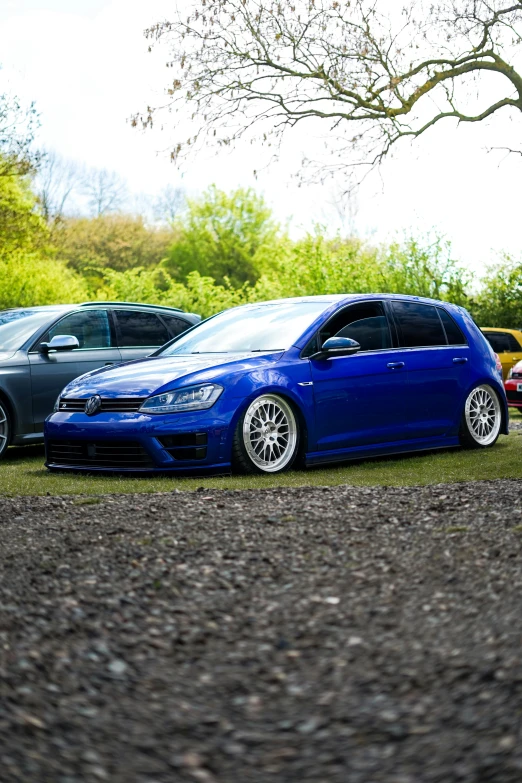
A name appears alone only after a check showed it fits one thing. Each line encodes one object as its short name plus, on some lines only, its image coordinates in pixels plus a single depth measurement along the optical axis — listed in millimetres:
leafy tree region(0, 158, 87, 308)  31500
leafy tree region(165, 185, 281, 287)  77250
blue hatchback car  8594
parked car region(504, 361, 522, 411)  15781
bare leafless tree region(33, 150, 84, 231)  64625
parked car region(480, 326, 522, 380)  21109
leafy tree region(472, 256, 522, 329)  26875
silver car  10867
